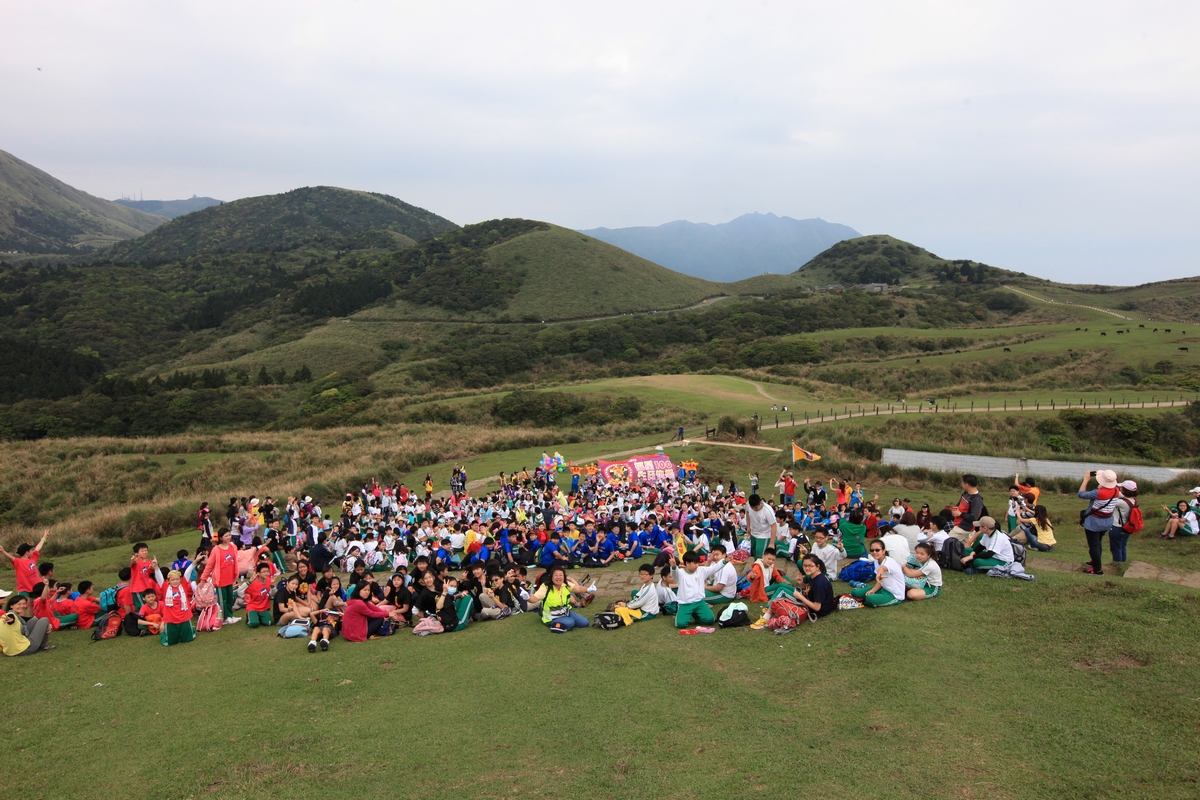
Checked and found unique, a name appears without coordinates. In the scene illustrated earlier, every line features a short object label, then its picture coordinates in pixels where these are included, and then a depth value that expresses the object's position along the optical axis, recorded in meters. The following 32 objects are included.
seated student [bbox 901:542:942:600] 9.22
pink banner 21.45
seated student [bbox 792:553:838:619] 8.89
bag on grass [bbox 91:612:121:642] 9.84
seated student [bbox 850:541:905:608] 9.11
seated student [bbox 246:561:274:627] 10.28
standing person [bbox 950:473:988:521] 11.38
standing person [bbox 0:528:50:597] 10.57
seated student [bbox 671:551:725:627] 9.34
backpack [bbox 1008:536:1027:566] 10.14
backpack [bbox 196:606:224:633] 10.25
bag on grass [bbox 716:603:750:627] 9.16
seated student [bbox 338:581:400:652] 9.42
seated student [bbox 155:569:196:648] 9.43
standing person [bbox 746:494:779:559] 12.56
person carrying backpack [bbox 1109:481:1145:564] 10.02
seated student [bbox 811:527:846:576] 10.60
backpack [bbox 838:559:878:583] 10.20
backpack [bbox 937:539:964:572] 10.26
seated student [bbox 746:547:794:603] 9.44
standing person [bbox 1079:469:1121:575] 9.51
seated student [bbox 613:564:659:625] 9.82
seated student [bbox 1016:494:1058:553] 11.77
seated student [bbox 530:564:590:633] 9.60
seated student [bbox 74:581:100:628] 10.38
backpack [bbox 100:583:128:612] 10.59
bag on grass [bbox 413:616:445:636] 9.72
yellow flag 23.77
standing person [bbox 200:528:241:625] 10.45
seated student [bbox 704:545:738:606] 10.07
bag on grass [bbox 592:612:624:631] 9.55
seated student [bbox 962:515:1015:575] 9.93
